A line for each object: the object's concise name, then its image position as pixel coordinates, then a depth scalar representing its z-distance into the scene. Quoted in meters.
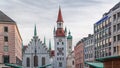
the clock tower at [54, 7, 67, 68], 183.38
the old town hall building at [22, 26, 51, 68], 162.04
